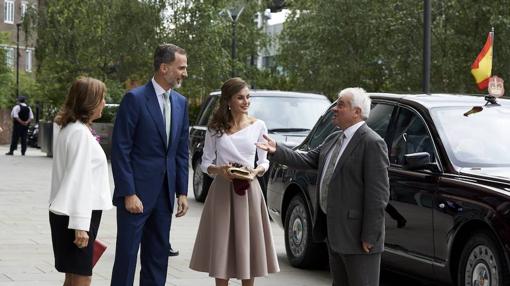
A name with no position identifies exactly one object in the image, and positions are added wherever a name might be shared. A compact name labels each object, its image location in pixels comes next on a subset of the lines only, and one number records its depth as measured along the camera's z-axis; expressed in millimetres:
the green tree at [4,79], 64562
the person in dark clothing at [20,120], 35031
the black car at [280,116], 16719
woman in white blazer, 6367
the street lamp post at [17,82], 71456
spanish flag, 13953
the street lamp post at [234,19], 31347
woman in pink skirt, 8273
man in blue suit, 7398
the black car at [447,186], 8008
